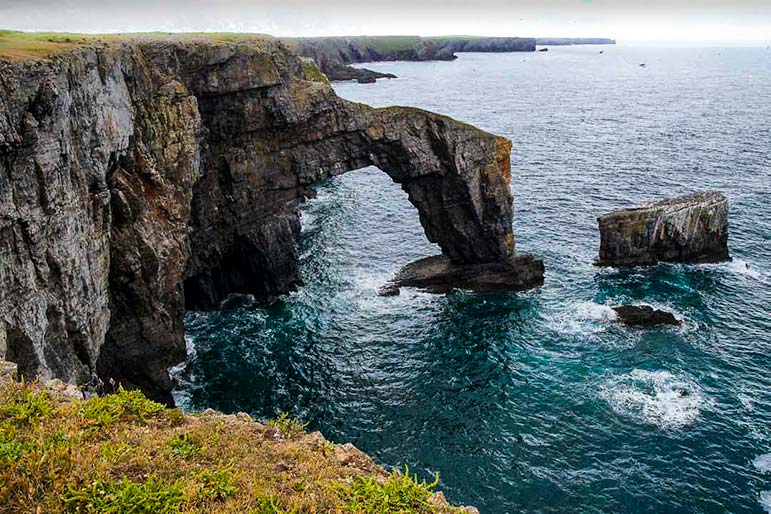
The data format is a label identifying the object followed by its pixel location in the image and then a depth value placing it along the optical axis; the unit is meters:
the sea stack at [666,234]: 58.44
